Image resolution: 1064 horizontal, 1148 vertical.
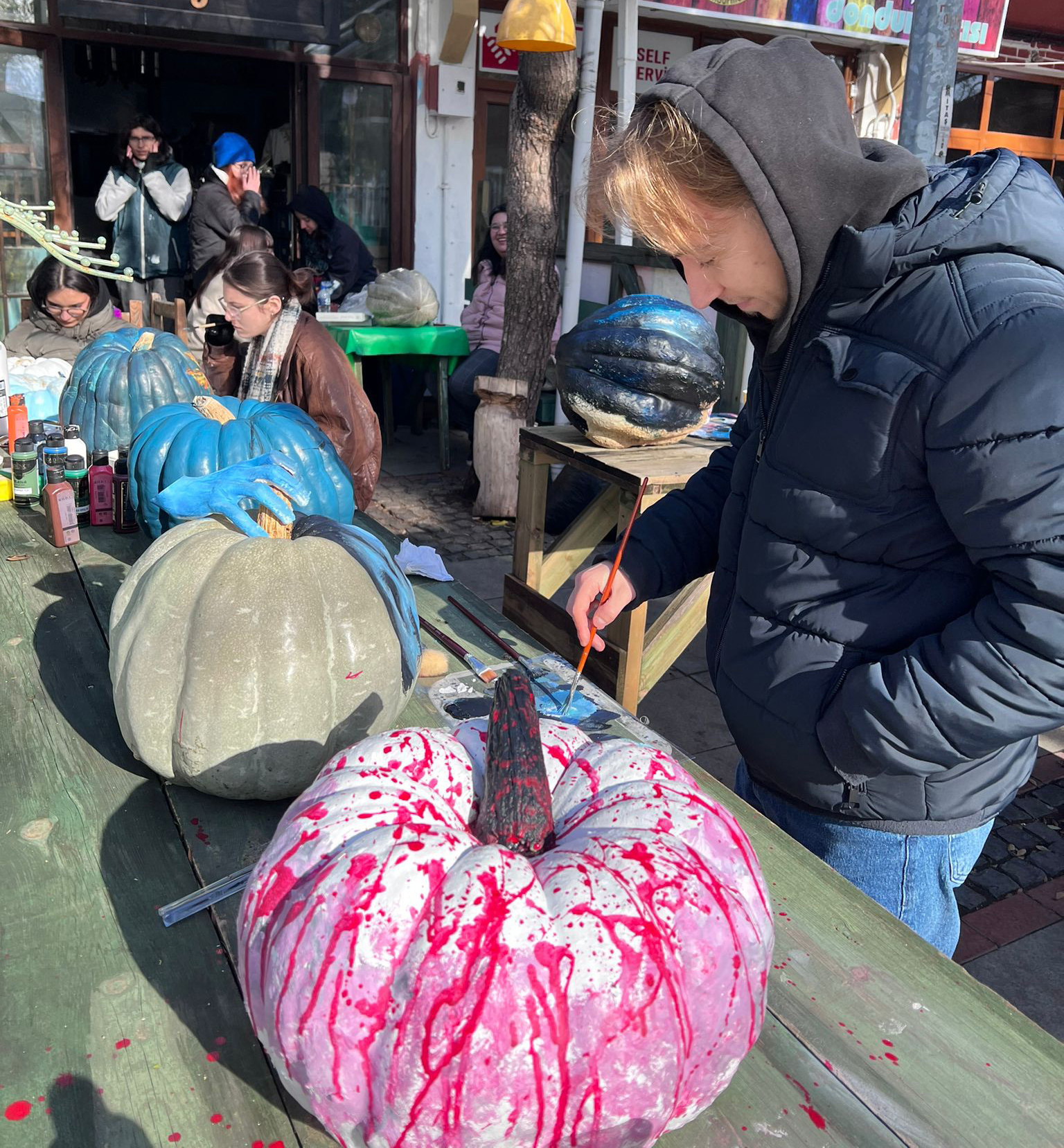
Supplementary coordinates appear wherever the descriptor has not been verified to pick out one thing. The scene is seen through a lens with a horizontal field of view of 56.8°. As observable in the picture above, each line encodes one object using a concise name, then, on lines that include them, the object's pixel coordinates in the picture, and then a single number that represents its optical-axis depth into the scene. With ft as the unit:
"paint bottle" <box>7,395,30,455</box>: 10.86
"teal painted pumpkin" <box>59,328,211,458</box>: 11.16
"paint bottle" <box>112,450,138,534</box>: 9.39
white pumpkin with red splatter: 2.99
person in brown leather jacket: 12.09
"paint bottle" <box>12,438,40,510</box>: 9.96
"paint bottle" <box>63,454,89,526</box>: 9.80
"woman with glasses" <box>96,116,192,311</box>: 27.02
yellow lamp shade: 17.97
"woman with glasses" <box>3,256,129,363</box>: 15.97
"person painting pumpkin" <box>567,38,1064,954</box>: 4.23
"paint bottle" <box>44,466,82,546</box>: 8.77
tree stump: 20.39
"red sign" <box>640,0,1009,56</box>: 31.73
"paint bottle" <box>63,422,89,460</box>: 10.20
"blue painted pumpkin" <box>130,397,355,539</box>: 8.39
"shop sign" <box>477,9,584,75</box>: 30.91
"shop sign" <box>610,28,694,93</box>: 33.24
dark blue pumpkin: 12.46
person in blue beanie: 26.30
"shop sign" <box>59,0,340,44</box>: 25.49
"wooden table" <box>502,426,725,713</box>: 11.69
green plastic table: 24.88
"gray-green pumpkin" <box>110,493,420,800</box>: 5.01
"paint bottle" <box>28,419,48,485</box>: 10.32
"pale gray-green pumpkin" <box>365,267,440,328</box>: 25.77
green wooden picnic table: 3.41
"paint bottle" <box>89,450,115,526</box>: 9.62
